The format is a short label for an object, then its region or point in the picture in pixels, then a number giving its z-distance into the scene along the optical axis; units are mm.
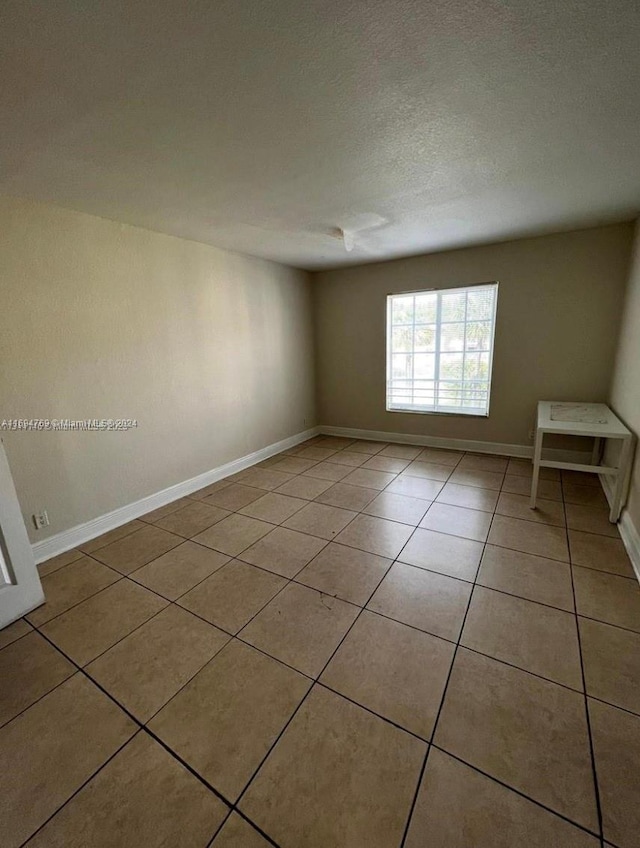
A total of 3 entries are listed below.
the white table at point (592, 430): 2314
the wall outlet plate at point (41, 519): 2251
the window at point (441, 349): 3811
